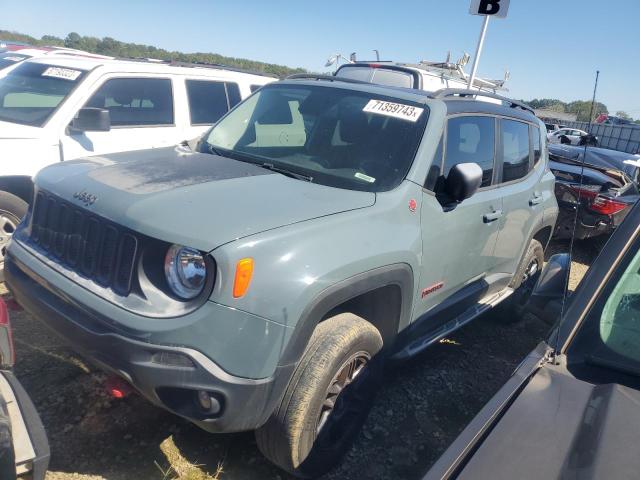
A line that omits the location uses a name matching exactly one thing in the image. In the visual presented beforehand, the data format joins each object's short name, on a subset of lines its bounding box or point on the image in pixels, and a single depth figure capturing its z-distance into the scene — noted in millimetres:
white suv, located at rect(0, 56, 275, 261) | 4508
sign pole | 6539
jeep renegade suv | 2045
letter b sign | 6387
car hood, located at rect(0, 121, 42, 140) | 4453
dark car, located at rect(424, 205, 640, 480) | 1377
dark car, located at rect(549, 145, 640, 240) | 6682
